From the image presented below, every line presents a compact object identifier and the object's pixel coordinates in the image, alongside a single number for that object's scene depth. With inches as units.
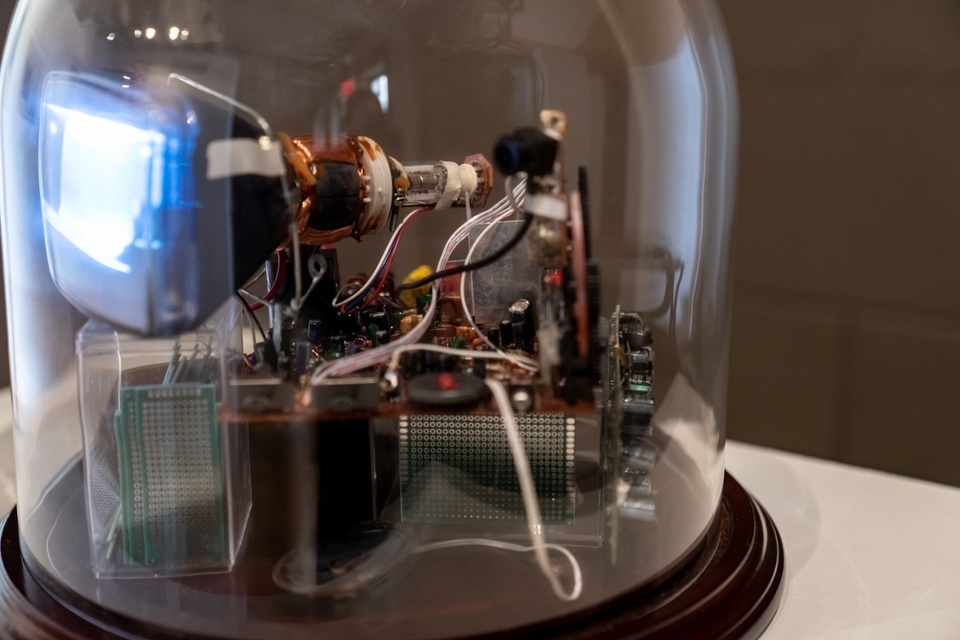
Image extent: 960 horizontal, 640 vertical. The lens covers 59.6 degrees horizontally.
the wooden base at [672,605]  23.5
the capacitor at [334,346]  29.2
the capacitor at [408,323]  31.4
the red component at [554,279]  25.8
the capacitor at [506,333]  29.6
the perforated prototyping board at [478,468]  27.5
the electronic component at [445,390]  23.0
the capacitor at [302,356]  26.9
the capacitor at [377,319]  32.0
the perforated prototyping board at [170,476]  24.5
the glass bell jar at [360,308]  24.1
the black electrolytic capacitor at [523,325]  29.3
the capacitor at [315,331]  30.8
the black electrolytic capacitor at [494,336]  29.6
